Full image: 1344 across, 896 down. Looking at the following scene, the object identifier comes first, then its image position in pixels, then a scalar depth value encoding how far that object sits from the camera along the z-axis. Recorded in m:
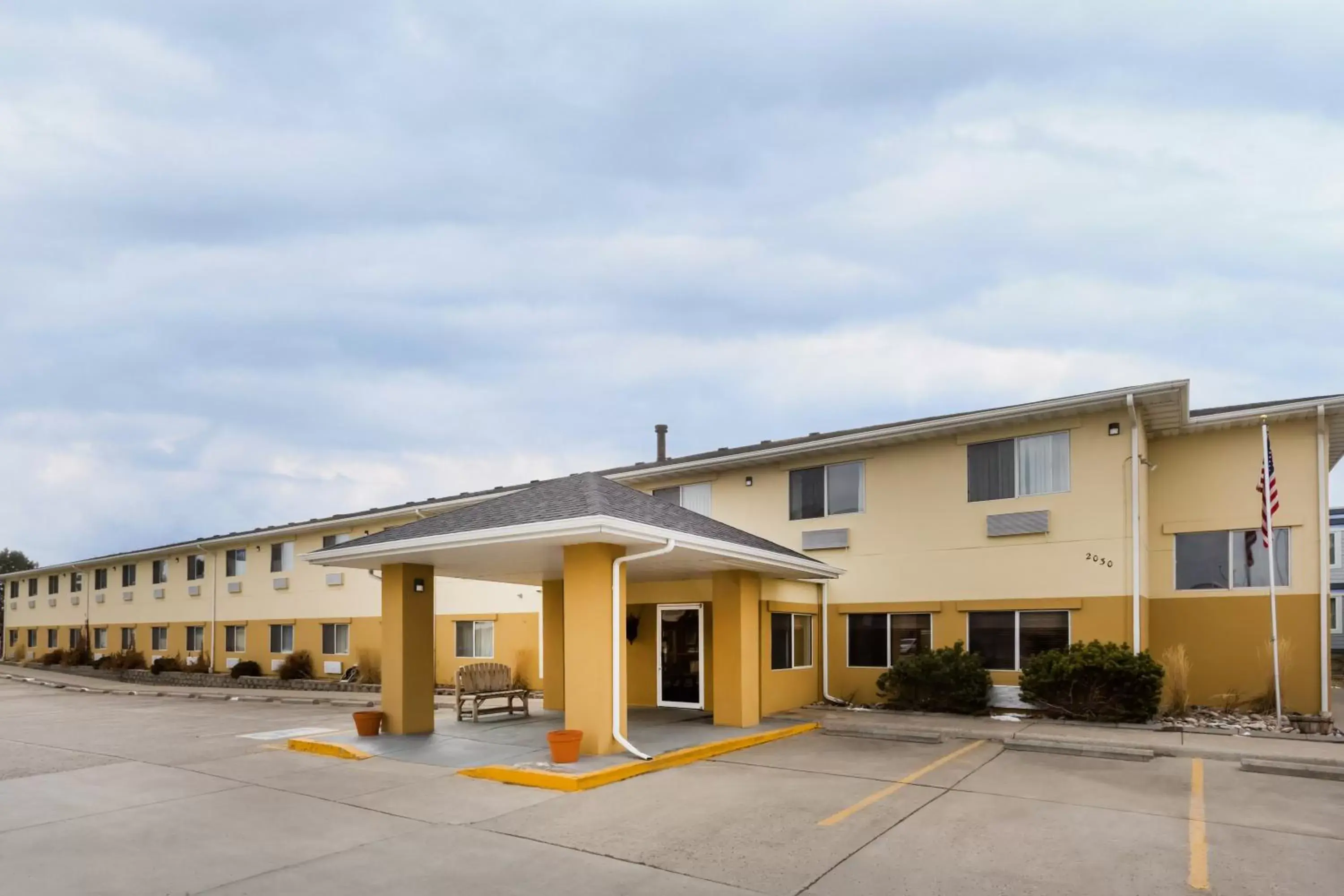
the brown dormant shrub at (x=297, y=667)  27.06
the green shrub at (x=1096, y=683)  13.30
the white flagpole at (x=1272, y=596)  13.10
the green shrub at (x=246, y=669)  28.66
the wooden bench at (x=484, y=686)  15.09
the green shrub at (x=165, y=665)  31.81
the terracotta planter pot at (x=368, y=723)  12.99
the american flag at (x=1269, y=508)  13.37
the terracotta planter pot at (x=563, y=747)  10.34
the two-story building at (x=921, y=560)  12.45
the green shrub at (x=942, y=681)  14.95
